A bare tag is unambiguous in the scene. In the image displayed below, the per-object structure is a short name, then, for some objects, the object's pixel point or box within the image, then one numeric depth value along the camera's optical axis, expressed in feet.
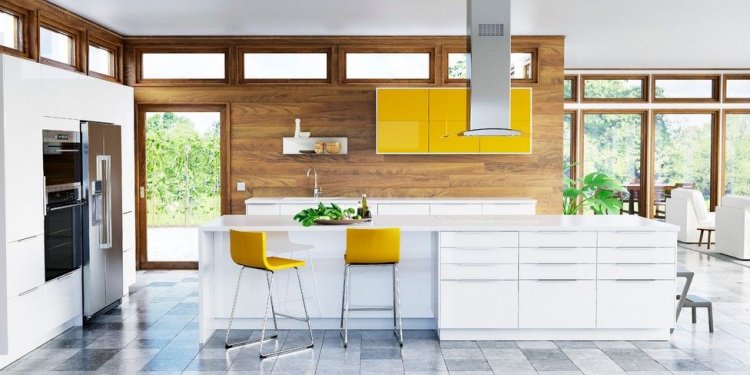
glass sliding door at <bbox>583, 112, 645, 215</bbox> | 38.09
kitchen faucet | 26.92
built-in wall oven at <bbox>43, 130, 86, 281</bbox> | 17.01
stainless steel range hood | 18.03
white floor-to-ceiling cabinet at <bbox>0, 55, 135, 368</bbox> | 15.08
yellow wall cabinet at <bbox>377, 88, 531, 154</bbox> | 26.08
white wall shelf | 26.78
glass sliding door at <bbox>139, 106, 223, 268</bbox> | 27.50
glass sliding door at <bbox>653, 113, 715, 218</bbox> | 38.29
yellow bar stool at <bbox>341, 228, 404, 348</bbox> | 16.24
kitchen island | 16.87
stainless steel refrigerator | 18.86
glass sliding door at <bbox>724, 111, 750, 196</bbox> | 38.42
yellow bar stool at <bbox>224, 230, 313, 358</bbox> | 15.79
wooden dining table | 38.47
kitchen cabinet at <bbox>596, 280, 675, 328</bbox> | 16.93
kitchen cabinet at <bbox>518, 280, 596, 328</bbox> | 16.93
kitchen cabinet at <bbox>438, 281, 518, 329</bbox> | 16.90
